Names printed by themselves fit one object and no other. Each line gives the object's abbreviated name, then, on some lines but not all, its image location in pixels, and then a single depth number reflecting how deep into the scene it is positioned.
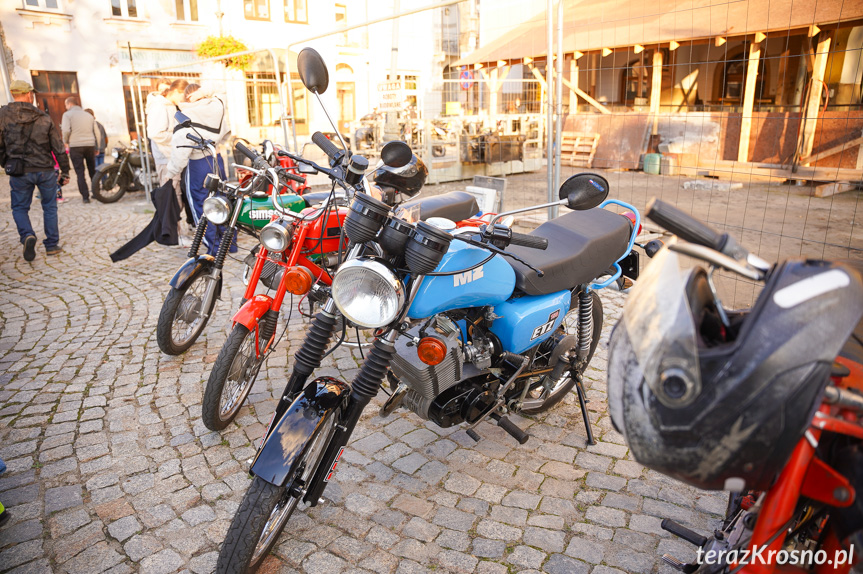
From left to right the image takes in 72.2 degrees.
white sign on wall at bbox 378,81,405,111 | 11.17
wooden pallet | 11.18
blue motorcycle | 2.00
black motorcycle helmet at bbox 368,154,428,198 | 2.31
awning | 9.90
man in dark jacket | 6.48
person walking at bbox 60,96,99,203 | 10.45
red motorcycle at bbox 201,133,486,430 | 2.99
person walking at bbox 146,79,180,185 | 6.57
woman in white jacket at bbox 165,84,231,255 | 6.05
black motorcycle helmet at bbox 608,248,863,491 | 1.11
